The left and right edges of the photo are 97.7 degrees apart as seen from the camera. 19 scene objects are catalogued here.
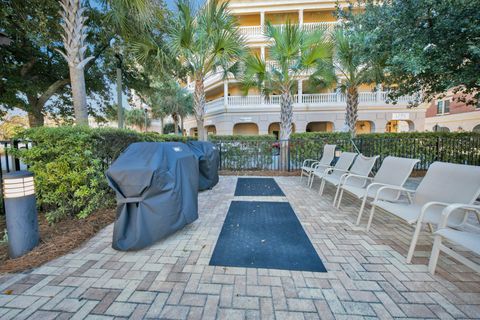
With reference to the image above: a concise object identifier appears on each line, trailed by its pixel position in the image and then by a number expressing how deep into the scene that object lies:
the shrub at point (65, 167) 3.32
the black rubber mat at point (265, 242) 2.35
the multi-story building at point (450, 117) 18.33
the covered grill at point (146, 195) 2.49
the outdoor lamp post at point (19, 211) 2.41
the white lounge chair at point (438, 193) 2.31
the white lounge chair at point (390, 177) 3.25
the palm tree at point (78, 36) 4.31
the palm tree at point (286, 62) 7.02
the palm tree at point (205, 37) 6.18
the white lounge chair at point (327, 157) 6.05
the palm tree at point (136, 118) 32.09
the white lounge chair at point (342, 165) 5.02
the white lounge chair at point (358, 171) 4.25
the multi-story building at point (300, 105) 15.78
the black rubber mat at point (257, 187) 5.36
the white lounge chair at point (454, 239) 1.77
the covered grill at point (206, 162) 5.45
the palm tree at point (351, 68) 5.85
